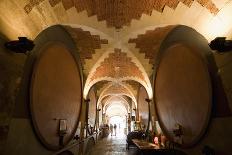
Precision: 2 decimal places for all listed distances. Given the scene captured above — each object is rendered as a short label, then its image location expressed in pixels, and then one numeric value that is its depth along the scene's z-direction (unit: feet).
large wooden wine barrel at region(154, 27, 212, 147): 7.44
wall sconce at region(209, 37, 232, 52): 5.71
